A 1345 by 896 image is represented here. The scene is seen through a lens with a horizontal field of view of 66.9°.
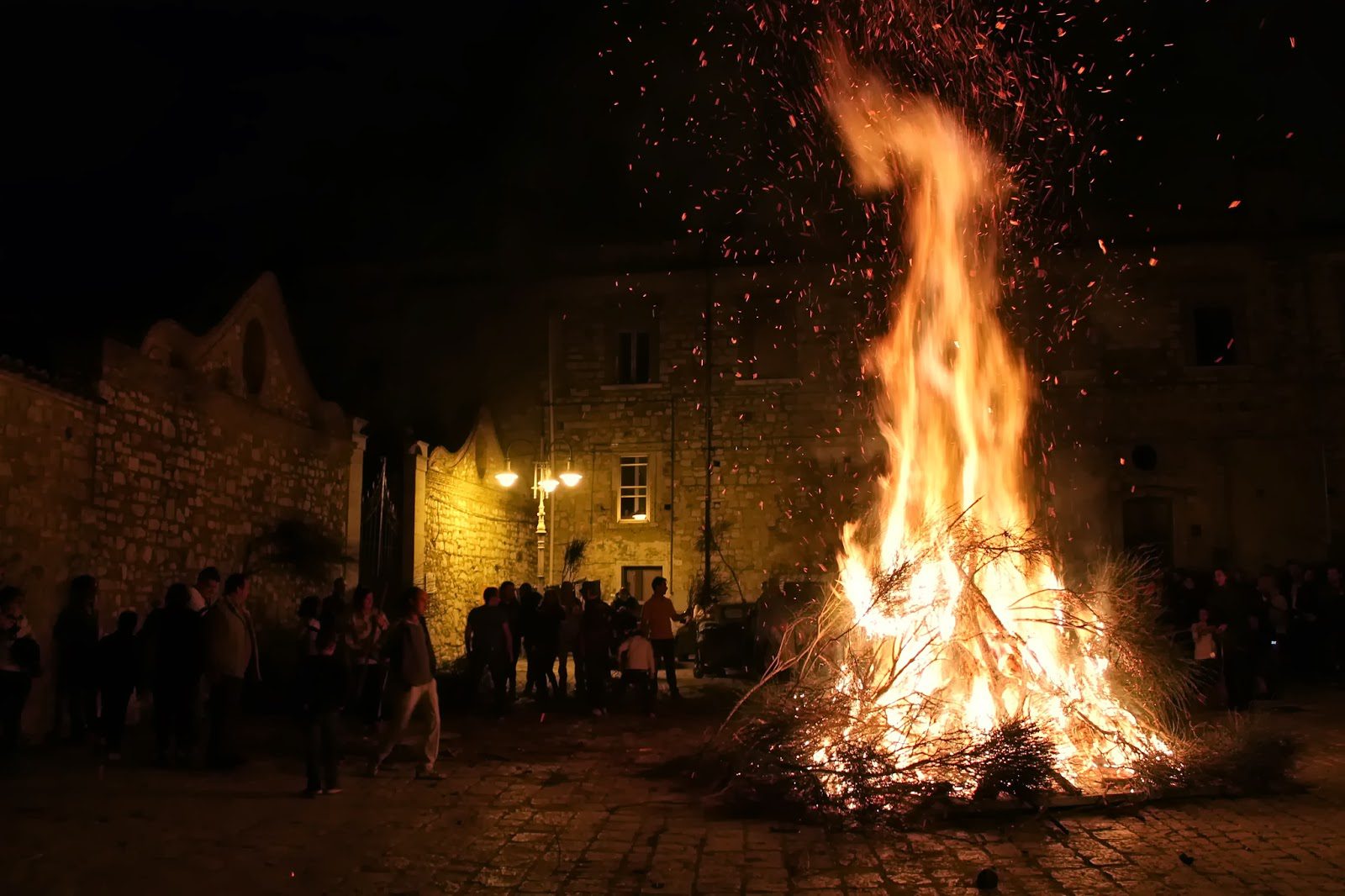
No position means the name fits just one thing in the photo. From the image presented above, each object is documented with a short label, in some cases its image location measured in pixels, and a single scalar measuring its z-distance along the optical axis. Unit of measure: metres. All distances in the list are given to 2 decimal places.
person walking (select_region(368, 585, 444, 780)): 8.02
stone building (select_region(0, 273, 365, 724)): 9.45
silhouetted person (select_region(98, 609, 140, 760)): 8.41
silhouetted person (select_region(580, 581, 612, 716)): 11.89
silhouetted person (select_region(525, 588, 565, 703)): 12.38
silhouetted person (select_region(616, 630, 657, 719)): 11.69
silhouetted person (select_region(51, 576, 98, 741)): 8.80
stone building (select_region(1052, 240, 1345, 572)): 20.69
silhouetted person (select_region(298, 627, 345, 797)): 7.20
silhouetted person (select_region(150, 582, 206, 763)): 8.32
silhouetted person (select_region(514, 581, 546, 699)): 12.49
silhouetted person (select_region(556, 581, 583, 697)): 12.85
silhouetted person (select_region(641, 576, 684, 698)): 12.43
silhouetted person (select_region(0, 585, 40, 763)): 7.91
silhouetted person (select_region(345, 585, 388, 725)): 10.10
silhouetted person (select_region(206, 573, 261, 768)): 8.23
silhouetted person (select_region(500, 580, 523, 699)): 12.06
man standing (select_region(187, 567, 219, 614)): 9.01
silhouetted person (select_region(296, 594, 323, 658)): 8.06
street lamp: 22.58
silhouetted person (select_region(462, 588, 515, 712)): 11.35
